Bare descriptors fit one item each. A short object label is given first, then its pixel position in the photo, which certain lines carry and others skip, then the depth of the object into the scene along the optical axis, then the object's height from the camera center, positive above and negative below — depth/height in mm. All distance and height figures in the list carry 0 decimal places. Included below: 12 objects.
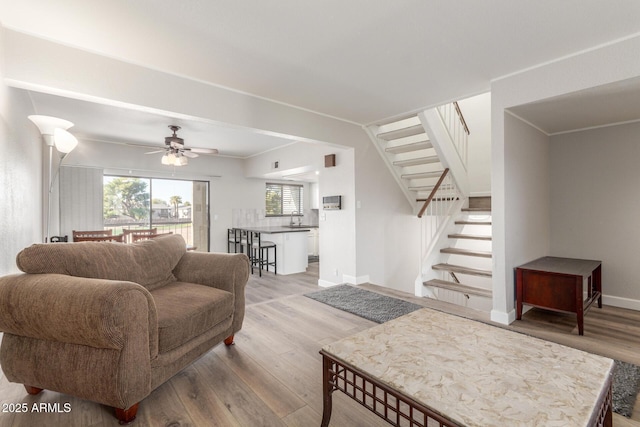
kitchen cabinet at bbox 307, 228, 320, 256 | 7516 -769
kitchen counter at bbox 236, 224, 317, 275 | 5578 -681
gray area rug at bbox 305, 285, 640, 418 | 1738 -1075
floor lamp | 2529 +734
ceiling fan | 4172 +940
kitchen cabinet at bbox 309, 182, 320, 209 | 8047 +518
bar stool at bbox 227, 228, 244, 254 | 6357 -566
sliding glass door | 5418 +180
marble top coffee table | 961 -653
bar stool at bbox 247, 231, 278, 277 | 5496 -726
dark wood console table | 2619 -718
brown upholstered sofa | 1441 -617
